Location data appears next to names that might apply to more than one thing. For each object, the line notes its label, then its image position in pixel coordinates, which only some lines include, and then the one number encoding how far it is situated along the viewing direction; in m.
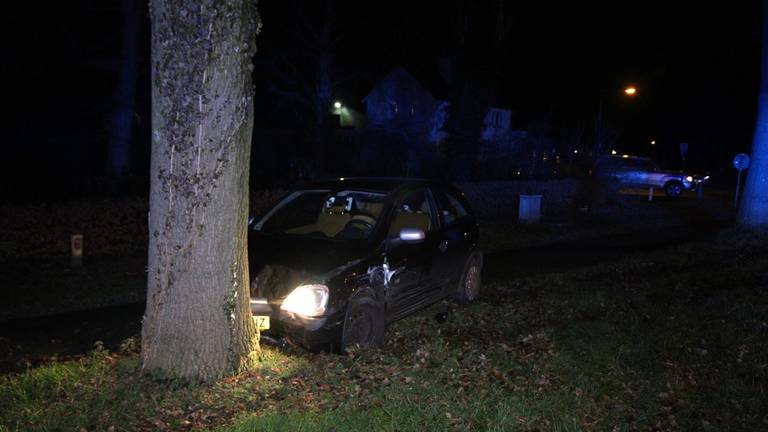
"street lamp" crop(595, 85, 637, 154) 25.57
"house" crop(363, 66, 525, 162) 41.91
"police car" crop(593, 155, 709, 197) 30.77
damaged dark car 5.61
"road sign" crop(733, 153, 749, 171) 22.83
